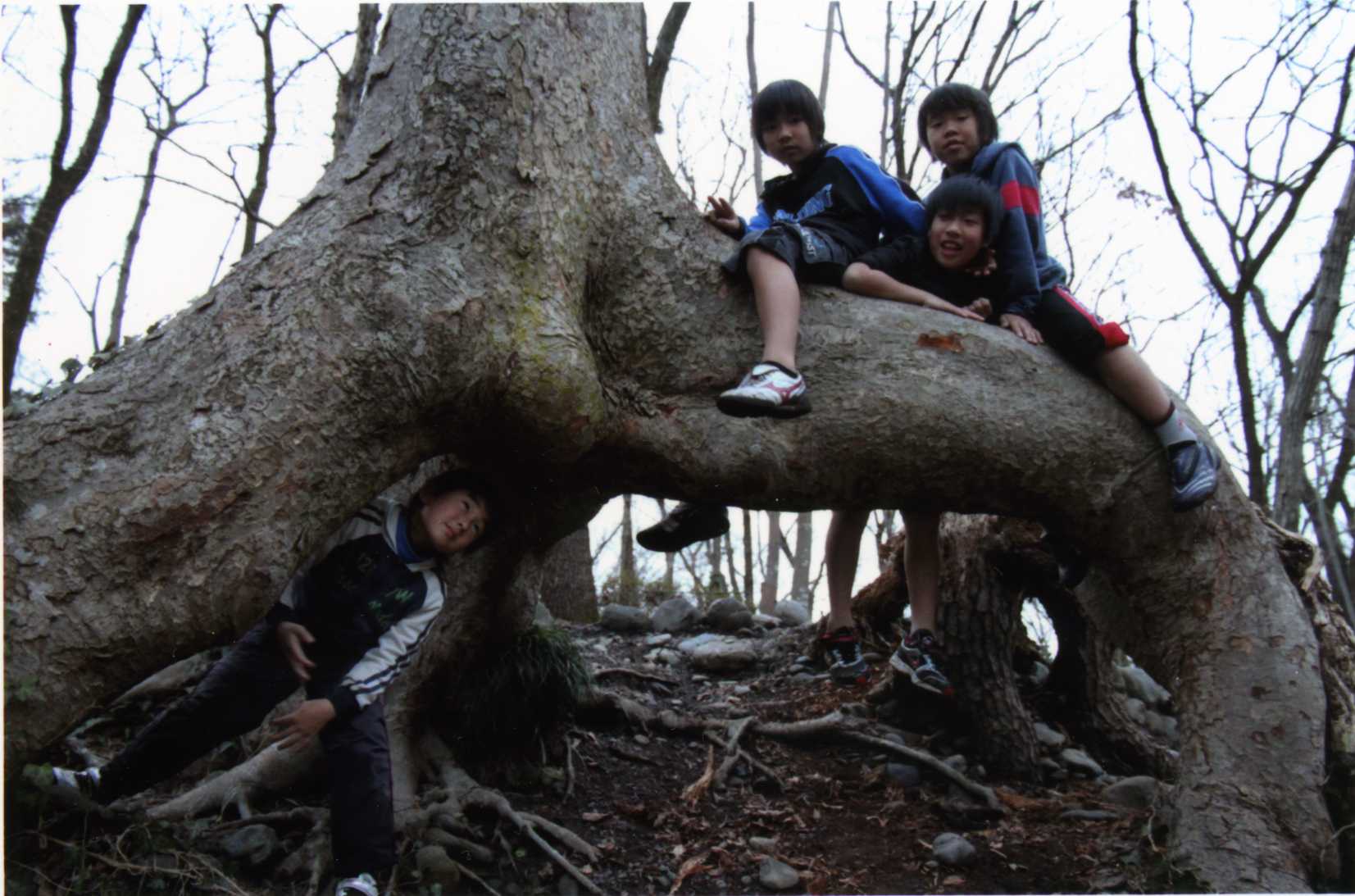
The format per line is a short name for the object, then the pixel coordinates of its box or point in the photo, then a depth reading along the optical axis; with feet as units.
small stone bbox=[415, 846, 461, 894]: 11.71
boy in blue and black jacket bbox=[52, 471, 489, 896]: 10.69
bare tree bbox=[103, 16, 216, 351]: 40.68
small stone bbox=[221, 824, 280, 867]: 11.54
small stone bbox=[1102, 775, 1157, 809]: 15.60
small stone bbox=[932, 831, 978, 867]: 13.47
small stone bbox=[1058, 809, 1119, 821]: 14.89
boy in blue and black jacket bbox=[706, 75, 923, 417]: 11.43
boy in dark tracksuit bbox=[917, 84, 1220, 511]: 12.57
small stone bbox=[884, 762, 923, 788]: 15.85
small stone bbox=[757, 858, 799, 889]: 12.66
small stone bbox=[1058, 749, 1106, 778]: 16.92
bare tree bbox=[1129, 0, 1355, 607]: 25.76
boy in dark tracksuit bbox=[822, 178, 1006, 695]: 12.94
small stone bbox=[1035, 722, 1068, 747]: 17.71
